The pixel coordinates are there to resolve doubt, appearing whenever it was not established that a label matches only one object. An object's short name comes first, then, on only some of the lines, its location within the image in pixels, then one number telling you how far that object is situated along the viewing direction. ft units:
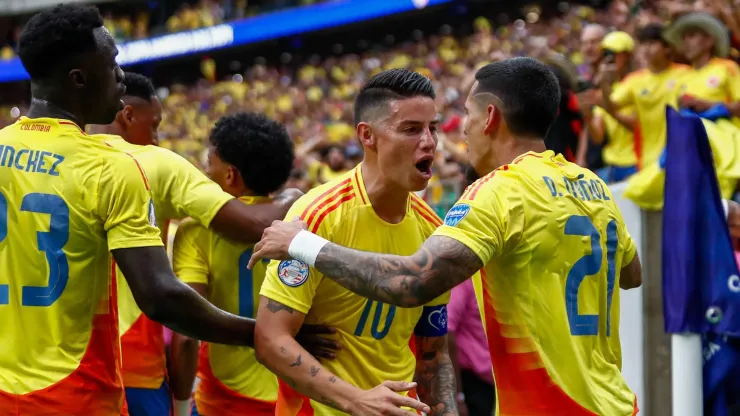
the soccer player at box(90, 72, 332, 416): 28.35
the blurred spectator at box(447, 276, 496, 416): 40.16
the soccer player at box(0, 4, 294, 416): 20.65
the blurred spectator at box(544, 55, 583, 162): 47.01
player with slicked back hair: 22.63
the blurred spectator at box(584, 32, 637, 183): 61.31
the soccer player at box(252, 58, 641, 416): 21.26
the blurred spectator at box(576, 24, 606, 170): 59.00
